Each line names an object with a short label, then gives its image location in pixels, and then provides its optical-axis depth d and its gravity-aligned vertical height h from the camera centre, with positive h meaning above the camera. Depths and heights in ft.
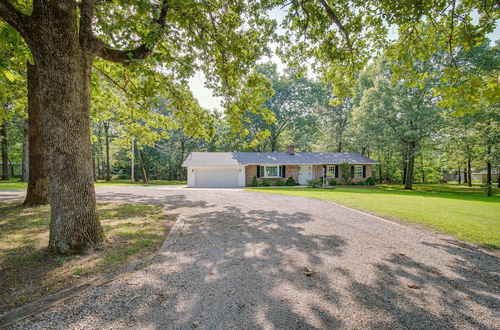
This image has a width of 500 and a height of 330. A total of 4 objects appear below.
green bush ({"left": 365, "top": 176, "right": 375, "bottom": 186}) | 81.20 -7.09
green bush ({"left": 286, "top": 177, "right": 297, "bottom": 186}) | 78.23 -7.09
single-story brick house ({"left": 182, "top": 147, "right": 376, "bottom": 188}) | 76.13 -1.64
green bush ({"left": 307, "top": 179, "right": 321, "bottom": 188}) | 70.52 -7.04
